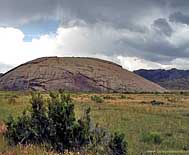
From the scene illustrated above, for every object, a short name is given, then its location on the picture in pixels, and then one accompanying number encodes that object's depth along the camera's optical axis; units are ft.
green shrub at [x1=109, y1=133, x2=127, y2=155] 45.81
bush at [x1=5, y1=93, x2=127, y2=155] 43.11
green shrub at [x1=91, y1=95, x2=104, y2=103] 188.73
